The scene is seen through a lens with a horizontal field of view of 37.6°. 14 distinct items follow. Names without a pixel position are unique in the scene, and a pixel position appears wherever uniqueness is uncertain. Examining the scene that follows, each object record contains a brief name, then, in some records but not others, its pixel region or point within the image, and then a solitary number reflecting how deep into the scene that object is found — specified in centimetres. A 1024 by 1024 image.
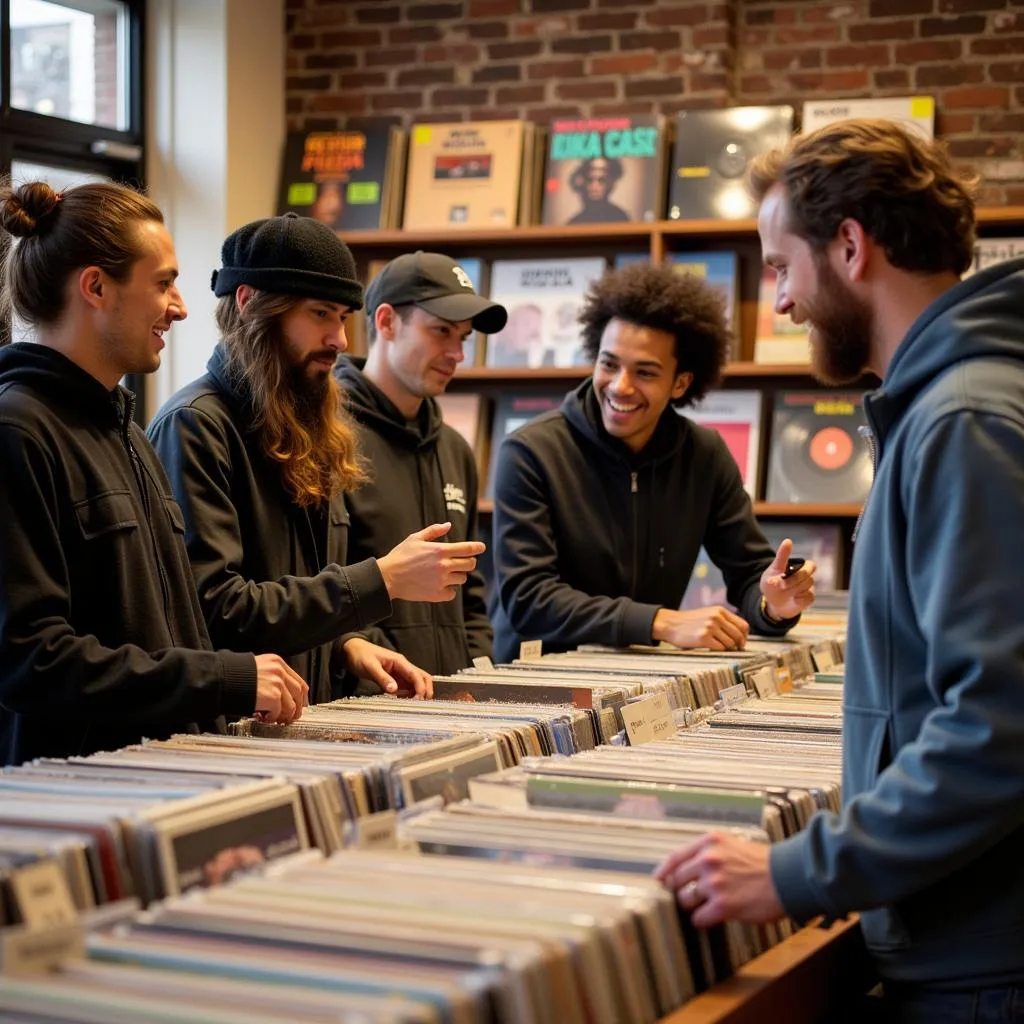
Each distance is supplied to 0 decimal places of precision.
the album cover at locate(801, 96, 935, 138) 517
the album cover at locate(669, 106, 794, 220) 521
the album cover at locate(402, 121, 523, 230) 550
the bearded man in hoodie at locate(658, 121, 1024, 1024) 138
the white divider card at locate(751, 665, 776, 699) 262
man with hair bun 193
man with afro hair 323
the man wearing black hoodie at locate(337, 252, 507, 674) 319
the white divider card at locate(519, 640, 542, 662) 278
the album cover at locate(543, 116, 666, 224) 534
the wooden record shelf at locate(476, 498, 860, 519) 516
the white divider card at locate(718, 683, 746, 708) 242
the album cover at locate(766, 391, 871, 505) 523
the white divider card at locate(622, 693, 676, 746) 205
